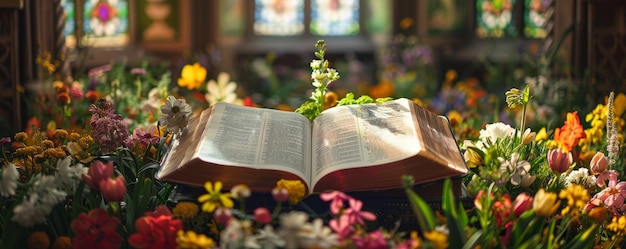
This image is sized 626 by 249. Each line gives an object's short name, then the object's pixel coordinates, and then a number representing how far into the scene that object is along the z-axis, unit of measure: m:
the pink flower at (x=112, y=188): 1.51
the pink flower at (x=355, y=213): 1.39
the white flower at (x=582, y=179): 1.84
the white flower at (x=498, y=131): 1.90
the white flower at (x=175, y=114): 1.89
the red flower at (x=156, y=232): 1.45
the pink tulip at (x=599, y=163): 1.86
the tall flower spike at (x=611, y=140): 1.99
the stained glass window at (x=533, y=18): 7.07
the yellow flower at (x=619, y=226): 1.66
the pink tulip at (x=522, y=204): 1.57
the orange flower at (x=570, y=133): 2.10
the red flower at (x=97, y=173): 1.54
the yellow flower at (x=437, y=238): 1.29
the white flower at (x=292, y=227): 1.25
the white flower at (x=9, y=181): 1.50
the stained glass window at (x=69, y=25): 5.98
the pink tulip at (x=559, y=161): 1.73
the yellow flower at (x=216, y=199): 1.39
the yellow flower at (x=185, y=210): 1.56
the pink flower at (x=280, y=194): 1.38
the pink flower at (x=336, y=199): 1.40
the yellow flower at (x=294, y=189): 1.48
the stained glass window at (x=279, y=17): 7.97
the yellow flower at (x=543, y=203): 1.45
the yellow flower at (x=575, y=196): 1.49
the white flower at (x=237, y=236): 1.28
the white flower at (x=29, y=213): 1.47
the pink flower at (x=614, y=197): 1.76
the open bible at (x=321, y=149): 1.63
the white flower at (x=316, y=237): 1.26
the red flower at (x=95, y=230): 1.49
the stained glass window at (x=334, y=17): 8.02
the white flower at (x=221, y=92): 3.05
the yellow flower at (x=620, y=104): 2.46
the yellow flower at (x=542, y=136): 2.19
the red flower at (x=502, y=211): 1.56
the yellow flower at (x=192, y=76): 3.23
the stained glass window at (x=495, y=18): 7.21
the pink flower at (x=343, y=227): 1.35
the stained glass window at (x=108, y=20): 6.48
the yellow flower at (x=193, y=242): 1.32
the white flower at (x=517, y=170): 1.67
